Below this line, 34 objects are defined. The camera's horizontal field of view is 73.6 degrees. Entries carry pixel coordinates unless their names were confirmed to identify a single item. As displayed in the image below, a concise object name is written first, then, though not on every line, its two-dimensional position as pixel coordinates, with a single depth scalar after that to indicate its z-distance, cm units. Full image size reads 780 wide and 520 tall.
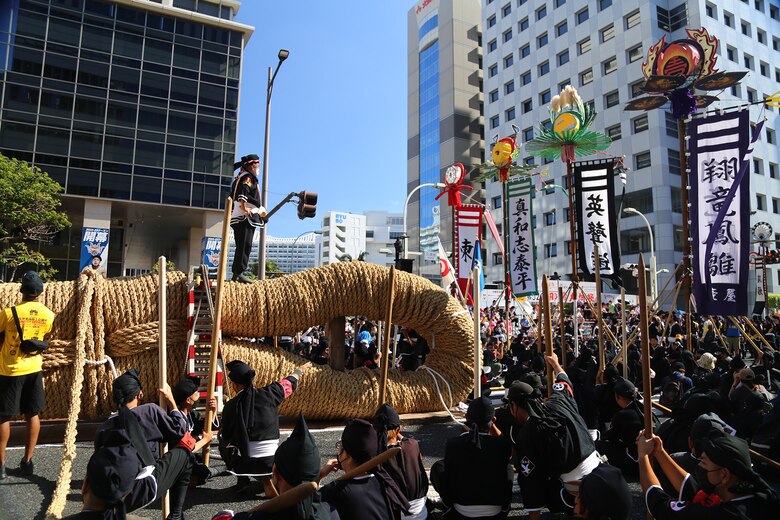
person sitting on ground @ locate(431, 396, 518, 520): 371
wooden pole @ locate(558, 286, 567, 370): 839
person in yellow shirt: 468
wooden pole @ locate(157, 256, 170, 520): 437
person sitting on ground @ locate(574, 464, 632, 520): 284
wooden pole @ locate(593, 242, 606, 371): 815
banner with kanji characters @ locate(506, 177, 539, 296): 1620
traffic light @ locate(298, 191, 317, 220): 1252
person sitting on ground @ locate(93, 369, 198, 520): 333
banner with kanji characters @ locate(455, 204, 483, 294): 1703
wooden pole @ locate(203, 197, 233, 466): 480
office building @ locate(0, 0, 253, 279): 3088
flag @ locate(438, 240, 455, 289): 1007
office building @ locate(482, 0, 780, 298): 3938
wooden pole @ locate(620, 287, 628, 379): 808
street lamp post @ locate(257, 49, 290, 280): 1404
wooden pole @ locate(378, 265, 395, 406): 554
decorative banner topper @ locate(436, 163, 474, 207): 2041
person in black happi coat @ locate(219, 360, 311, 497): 457
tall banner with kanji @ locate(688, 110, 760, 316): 977
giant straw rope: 560
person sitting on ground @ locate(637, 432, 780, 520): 251
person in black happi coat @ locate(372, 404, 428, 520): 357
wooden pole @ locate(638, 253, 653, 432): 325
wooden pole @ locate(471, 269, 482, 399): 555
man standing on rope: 695
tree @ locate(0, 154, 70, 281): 2191
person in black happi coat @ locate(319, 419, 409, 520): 307
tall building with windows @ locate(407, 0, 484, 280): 6328
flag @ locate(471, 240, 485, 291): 1362
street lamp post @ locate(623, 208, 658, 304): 2652
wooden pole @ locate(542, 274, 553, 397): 497
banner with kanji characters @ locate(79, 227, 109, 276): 2745
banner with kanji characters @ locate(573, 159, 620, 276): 1369
